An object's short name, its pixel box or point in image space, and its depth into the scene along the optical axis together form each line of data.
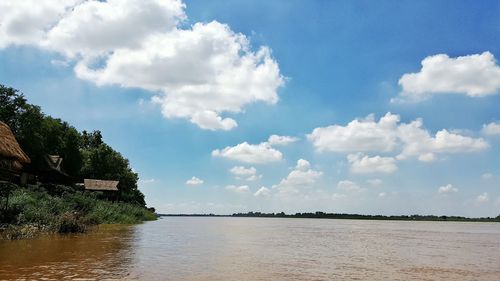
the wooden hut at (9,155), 32.49
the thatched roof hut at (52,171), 68.43
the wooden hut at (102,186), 79.94
